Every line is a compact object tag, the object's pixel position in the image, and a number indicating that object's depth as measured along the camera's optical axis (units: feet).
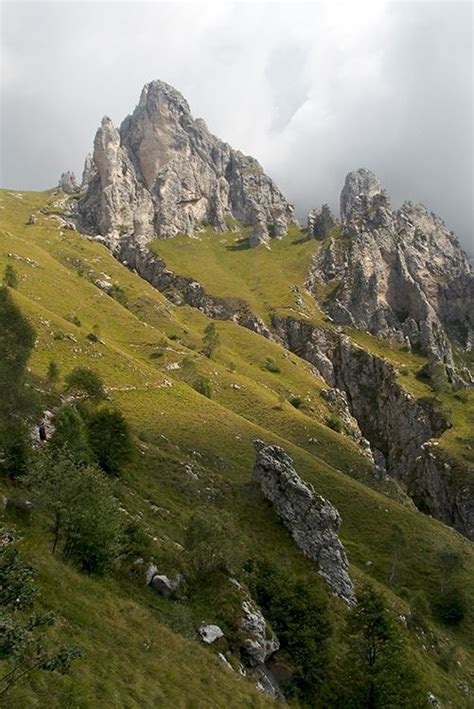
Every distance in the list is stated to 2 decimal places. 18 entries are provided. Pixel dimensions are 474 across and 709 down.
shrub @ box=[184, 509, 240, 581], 126.31
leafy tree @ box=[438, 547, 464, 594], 220.64
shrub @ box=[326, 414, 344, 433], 433.48
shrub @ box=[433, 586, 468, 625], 207.31
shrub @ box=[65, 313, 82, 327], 396.65
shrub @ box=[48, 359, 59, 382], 261.24
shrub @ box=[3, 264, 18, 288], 392.47
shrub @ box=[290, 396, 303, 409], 453.41
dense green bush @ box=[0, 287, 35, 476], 126.57
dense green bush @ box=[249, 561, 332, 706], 121.39
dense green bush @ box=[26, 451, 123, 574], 92.84
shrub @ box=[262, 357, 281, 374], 511.40
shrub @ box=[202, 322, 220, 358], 473.67
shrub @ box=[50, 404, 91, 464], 151.84
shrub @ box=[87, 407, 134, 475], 171.60
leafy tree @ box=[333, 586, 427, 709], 119.24
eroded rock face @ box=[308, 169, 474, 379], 609.70
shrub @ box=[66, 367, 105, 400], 242.58
